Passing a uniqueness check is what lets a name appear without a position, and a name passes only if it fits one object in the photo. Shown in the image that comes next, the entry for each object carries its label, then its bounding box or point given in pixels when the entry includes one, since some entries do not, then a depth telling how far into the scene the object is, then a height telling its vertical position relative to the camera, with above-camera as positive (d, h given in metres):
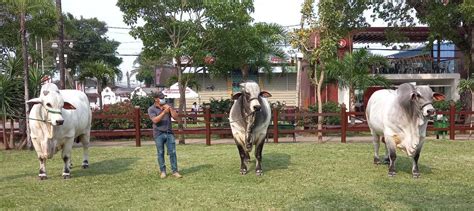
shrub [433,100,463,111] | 18.89 -0.76
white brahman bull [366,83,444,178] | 7.68 -0.55
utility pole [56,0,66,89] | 16.17 +1.86
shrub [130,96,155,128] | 21.87 -0.54
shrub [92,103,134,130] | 16.73 -1.12
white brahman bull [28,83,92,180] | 7.95 -0.60
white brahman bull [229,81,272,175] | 8.12 -0.58
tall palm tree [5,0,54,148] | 12.32 +2.20
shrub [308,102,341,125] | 18.23 -0.89
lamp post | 17.37 +0.95
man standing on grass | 8.03 -0.62
